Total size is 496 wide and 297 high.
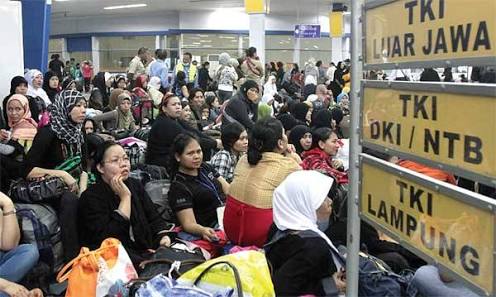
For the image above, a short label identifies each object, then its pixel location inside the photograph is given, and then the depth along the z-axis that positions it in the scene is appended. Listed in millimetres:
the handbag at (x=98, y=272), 2988
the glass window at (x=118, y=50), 26719
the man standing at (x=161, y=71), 12609
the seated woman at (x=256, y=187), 3516
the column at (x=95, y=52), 27188
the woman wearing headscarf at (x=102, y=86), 9983
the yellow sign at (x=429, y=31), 1441
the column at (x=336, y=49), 25031
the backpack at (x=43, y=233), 3611
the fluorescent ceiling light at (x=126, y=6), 22062
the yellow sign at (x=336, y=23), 21297
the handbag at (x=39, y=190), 3830
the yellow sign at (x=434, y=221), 1484
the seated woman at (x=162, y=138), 5470
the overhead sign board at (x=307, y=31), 21047
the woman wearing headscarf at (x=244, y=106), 7102
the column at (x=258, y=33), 17891
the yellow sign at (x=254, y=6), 15523
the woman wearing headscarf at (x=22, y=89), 6716
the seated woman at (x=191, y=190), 3922
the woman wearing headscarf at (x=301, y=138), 5910
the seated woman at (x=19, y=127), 4805
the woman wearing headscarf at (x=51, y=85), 9516
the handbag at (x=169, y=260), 2907
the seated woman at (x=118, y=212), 3572
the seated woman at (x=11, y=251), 3344
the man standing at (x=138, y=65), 13305
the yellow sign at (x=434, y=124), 1450
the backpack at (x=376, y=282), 2863
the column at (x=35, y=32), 10008
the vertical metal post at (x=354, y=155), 2084
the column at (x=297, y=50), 25812
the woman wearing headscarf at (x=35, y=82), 8058
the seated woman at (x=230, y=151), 5113
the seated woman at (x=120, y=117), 7656
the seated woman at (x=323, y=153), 5133
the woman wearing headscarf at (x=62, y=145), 4055
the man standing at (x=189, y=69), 15953
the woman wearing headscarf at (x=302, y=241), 2766
